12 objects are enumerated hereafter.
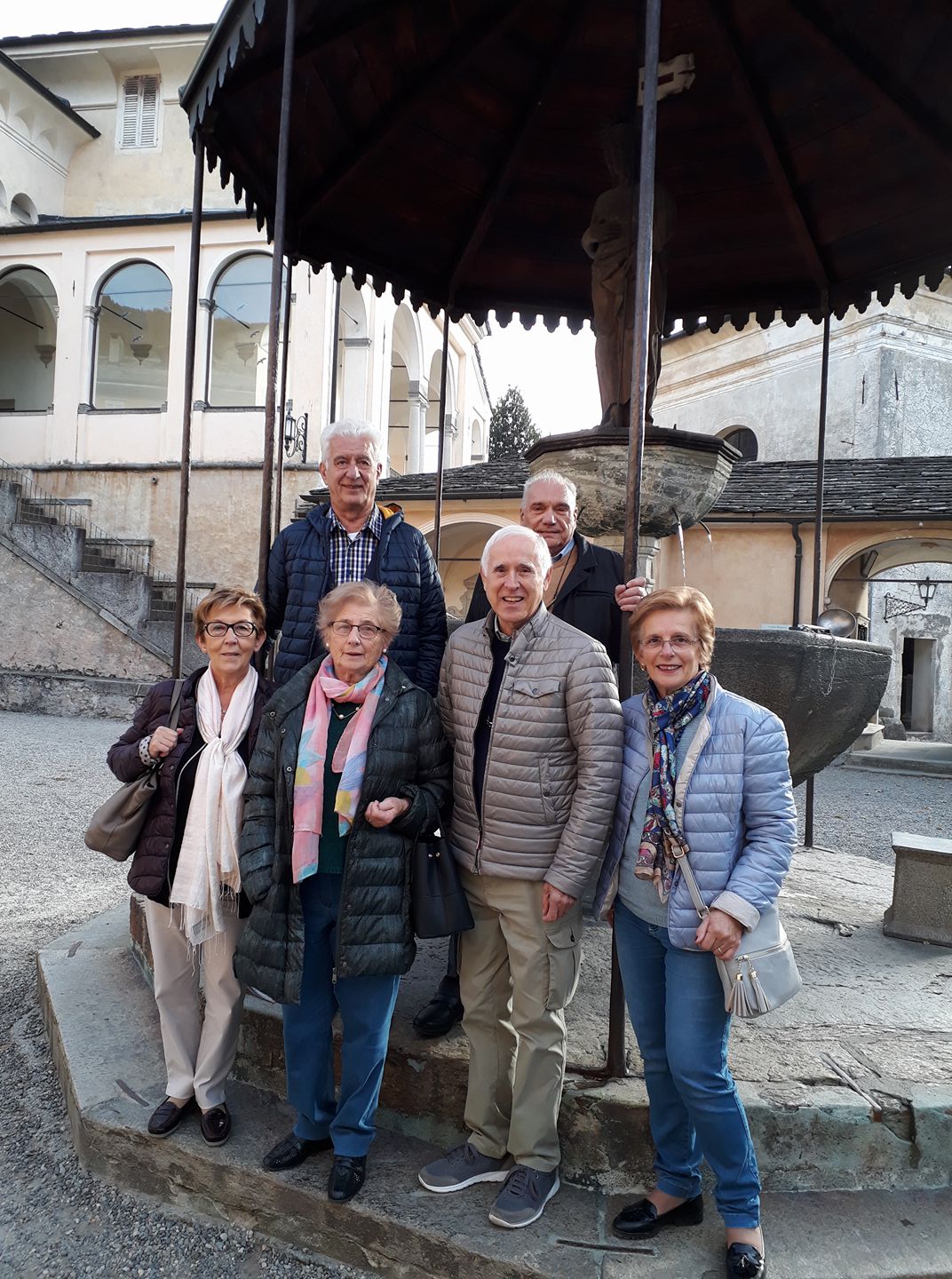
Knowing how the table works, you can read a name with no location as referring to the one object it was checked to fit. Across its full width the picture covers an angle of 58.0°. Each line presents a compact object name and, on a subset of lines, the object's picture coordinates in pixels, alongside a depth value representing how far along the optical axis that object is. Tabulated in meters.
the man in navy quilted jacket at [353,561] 2.86
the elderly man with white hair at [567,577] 2.85
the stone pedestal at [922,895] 3.67
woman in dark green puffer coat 2.25
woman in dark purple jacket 2.47
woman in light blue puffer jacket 2.03
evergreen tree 46.97
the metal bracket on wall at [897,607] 21.31
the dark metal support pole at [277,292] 2.94
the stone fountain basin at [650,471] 4.00
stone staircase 14.55
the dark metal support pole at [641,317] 2.42
